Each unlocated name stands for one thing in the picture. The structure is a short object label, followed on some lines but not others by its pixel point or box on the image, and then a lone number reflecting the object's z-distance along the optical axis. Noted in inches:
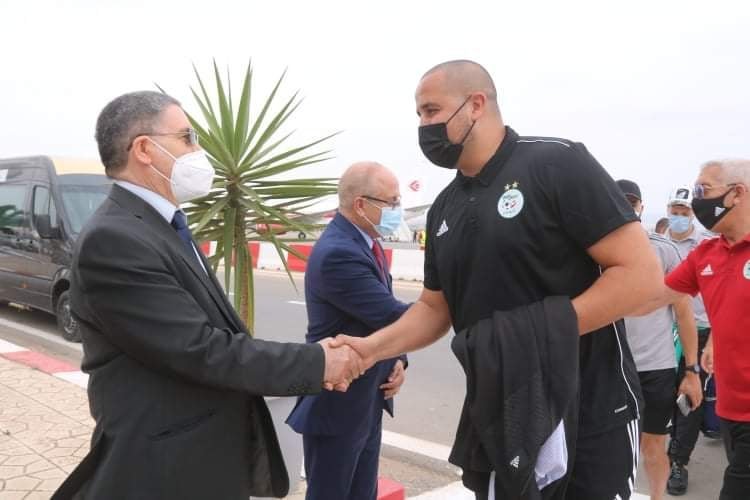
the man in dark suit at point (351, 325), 116.4
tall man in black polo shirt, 74.5
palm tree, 159.9
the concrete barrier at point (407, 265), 695.7
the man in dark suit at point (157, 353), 74.6
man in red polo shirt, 115.5
